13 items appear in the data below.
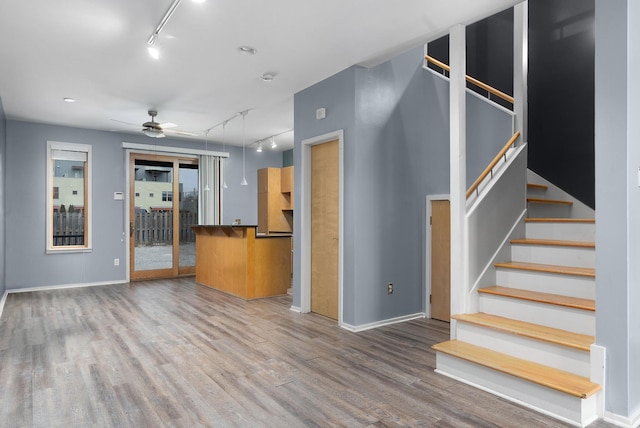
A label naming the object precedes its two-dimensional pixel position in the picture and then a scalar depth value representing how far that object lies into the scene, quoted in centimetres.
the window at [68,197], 680
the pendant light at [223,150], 831
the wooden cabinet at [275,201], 827
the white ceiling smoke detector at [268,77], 450
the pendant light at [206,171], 831
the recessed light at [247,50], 378
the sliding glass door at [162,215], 763
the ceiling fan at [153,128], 582
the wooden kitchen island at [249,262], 583
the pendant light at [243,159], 862
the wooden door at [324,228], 459
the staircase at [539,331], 242
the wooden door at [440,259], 453
